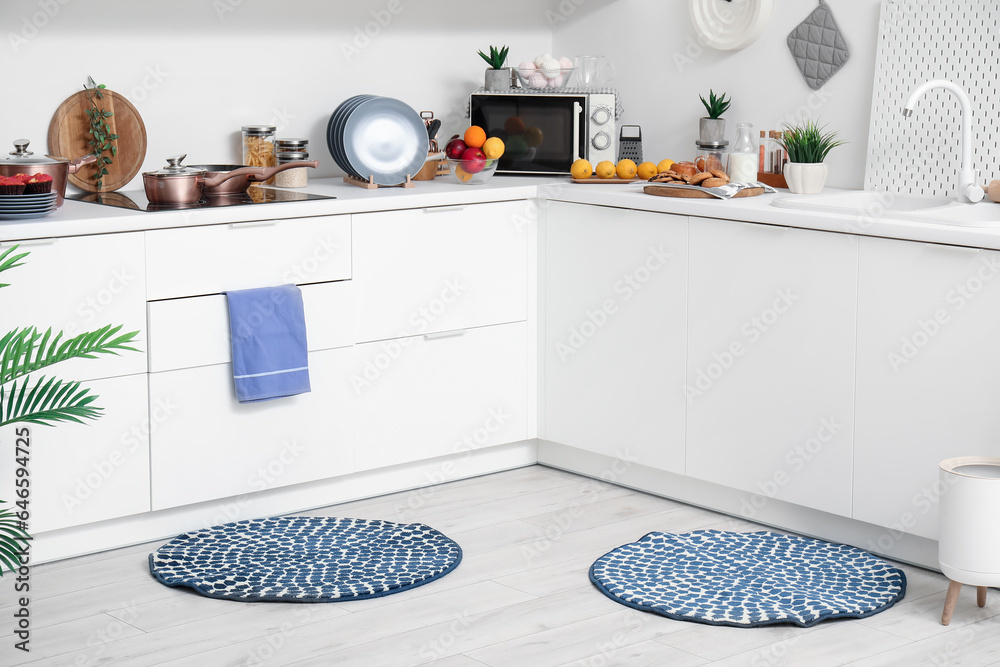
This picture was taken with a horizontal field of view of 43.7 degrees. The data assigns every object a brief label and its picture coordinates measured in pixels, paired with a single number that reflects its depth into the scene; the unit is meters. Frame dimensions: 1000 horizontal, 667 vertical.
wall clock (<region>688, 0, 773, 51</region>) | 3.71
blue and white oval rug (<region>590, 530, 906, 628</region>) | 2.67
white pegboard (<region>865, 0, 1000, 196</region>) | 3.21
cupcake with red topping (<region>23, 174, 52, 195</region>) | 2.87
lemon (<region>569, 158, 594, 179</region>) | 3.72
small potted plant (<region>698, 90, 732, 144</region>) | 3.81
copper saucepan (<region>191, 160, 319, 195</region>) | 3.37
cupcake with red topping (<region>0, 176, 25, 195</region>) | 2.83
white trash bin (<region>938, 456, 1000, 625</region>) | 2.52
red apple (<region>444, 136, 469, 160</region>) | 3.72
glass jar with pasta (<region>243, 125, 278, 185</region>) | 3.70
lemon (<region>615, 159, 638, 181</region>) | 3.72
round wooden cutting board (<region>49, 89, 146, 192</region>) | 3.42
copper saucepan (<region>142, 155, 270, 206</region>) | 3.13
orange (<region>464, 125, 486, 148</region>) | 3.71
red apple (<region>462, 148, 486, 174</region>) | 3.68
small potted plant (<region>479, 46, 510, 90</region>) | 4.03
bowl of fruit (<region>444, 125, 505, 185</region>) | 3.68
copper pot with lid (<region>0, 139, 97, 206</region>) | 2.99
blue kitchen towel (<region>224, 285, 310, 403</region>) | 3.12
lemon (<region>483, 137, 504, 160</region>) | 3.68
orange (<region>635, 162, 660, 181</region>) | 3.77
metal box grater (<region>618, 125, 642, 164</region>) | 4.07
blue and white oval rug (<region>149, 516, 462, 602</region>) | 2.80
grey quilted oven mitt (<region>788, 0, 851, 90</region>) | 3.56
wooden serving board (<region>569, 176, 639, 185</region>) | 3.73
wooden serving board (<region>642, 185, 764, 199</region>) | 3.32
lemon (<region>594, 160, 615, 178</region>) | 3.73
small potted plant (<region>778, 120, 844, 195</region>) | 3.41
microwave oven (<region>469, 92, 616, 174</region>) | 3.91
